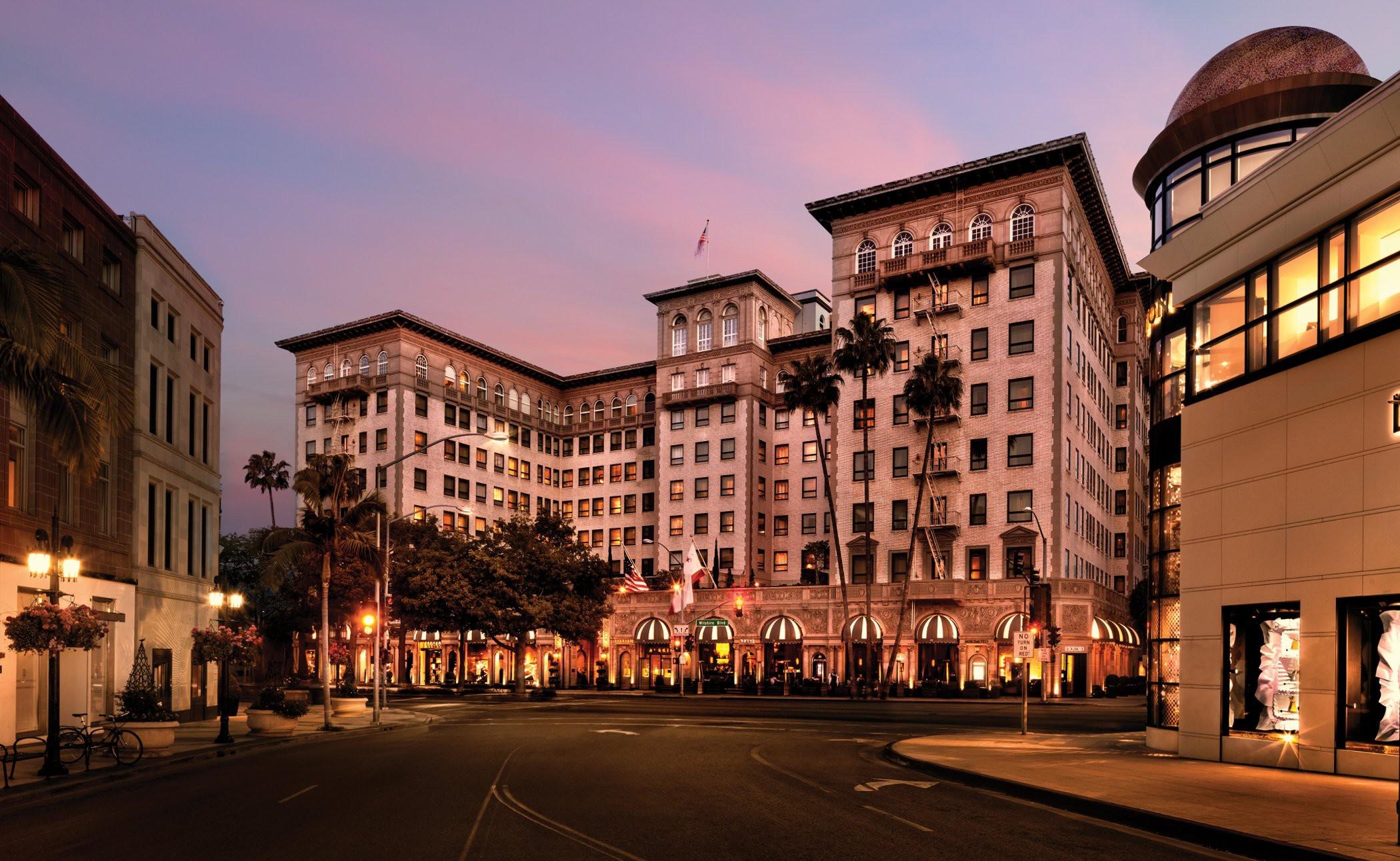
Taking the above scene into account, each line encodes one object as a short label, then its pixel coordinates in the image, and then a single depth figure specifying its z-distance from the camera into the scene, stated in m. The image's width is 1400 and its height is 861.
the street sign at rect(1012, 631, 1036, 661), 30.86
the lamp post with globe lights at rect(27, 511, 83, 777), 21.03
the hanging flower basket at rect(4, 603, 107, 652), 22.41
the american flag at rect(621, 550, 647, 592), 72.88
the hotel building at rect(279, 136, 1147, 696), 70.69
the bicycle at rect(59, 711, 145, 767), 23.00
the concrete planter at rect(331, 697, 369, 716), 45.59
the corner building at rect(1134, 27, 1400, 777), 18.78
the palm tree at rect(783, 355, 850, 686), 71.19
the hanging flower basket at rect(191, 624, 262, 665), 31.12
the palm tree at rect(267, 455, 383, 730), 41.78
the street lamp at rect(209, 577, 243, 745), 29.31
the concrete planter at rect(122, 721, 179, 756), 25.88
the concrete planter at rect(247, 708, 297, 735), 34.03
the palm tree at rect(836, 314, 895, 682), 69.75
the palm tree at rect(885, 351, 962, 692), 69.44
